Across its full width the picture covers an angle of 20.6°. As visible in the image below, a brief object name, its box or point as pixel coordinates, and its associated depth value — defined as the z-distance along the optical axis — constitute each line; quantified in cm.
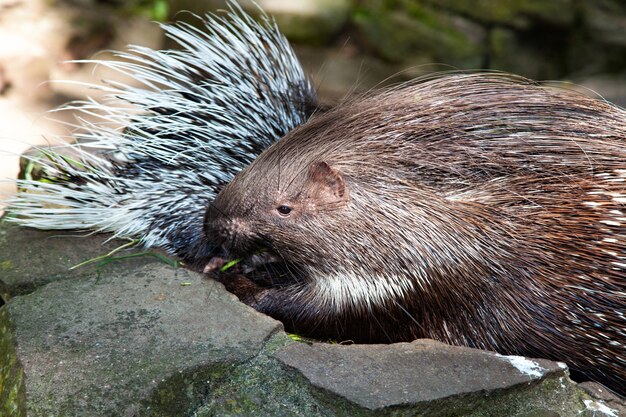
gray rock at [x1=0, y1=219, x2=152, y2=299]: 143
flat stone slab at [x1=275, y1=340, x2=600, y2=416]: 130
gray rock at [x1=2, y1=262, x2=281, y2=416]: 129
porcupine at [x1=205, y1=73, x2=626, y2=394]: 139
